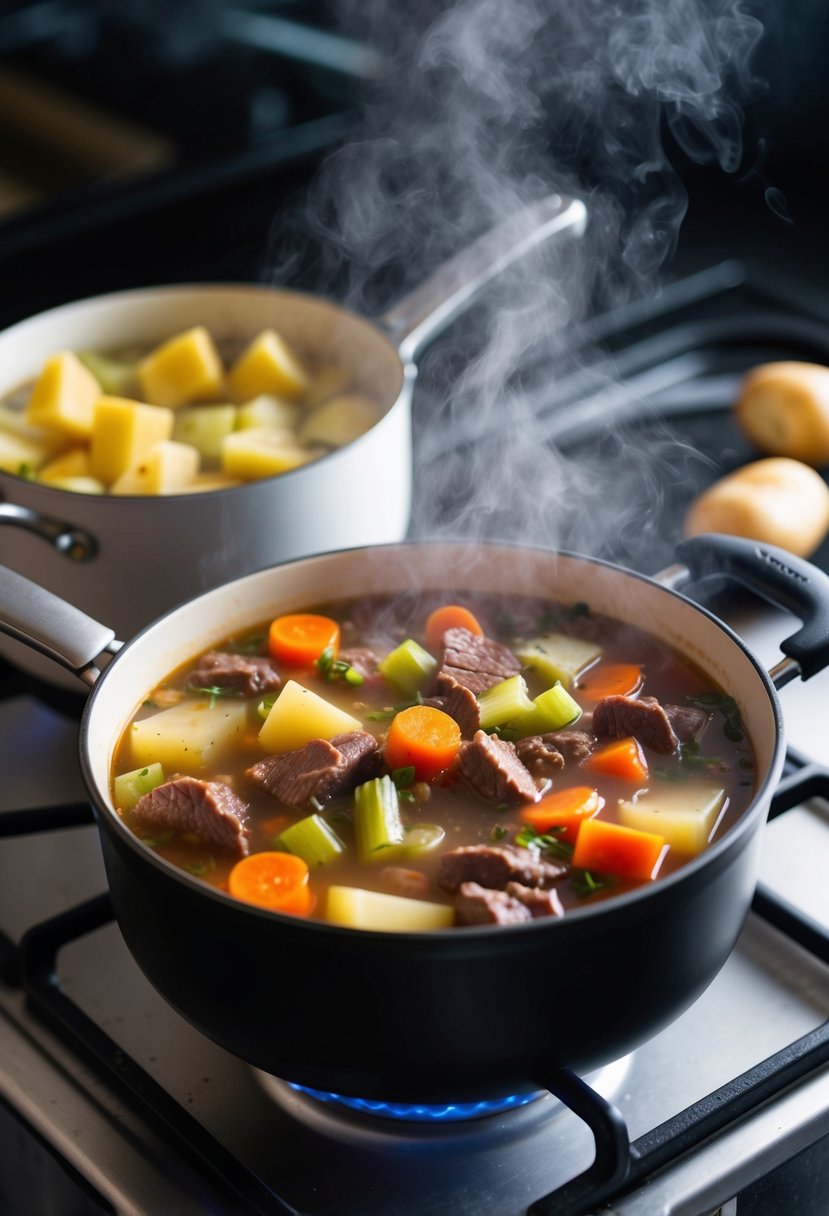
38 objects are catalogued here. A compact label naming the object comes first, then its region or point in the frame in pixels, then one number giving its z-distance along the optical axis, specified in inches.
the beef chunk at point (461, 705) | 45.2
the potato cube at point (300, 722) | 45.3
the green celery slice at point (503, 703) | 45.4
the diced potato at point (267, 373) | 54.7
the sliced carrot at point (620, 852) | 42.4
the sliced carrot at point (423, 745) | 44.4
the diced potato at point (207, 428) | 53.1
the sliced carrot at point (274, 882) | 42.3
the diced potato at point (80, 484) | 51.3
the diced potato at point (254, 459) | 51.9
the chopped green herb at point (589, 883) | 42.2
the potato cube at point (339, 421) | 53.1
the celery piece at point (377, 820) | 43.2
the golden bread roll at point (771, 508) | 53.5
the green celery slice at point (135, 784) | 44.4
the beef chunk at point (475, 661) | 46.1
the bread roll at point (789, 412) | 56.6
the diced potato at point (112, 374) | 54.7
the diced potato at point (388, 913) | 41.6
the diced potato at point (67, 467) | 52.3
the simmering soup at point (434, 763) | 42.5
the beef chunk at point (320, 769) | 44.0
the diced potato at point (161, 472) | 51.1
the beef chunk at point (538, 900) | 41.4
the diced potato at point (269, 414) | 53.8
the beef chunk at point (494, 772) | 43.7
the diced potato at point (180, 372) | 54.5
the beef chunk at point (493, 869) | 42.0
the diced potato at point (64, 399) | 52.5
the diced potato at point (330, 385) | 54.8
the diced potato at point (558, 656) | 46.7
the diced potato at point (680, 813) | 43.0
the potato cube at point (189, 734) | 45.2
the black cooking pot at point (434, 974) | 39.6
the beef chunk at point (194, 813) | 43.3
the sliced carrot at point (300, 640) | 47.1
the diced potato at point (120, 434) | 52.0
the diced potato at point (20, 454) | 52.5
